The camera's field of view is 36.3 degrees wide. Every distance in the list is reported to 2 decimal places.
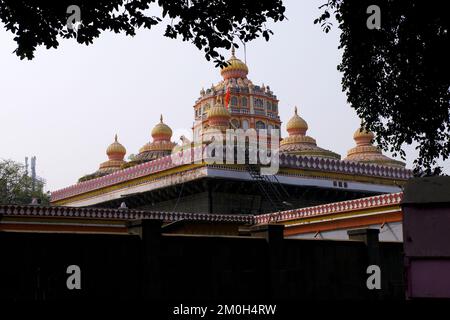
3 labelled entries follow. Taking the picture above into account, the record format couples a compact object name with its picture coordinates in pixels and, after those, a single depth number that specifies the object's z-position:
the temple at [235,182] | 28.72
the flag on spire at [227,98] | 48.44
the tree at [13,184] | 49.78
